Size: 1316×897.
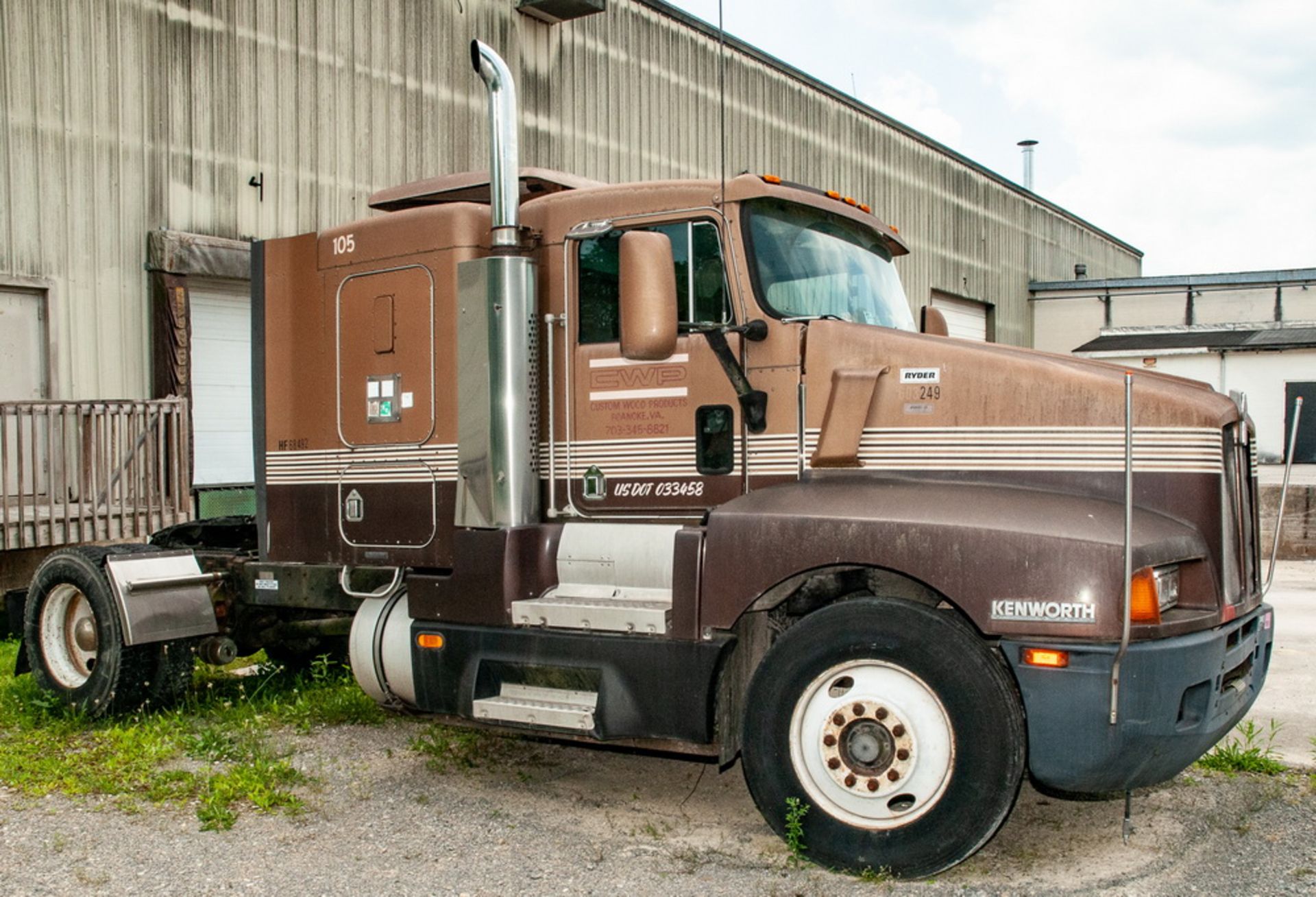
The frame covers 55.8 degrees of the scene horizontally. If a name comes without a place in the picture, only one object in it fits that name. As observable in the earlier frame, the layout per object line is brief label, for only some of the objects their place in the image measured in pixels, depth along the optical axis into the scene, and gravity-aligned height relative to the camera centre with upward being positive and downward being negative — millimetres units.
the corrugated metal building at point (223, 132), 12000 +3402
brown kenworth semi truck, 4539 -368
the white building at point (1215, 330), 23344 +2117
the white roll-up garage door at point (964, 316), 28044 +2395
